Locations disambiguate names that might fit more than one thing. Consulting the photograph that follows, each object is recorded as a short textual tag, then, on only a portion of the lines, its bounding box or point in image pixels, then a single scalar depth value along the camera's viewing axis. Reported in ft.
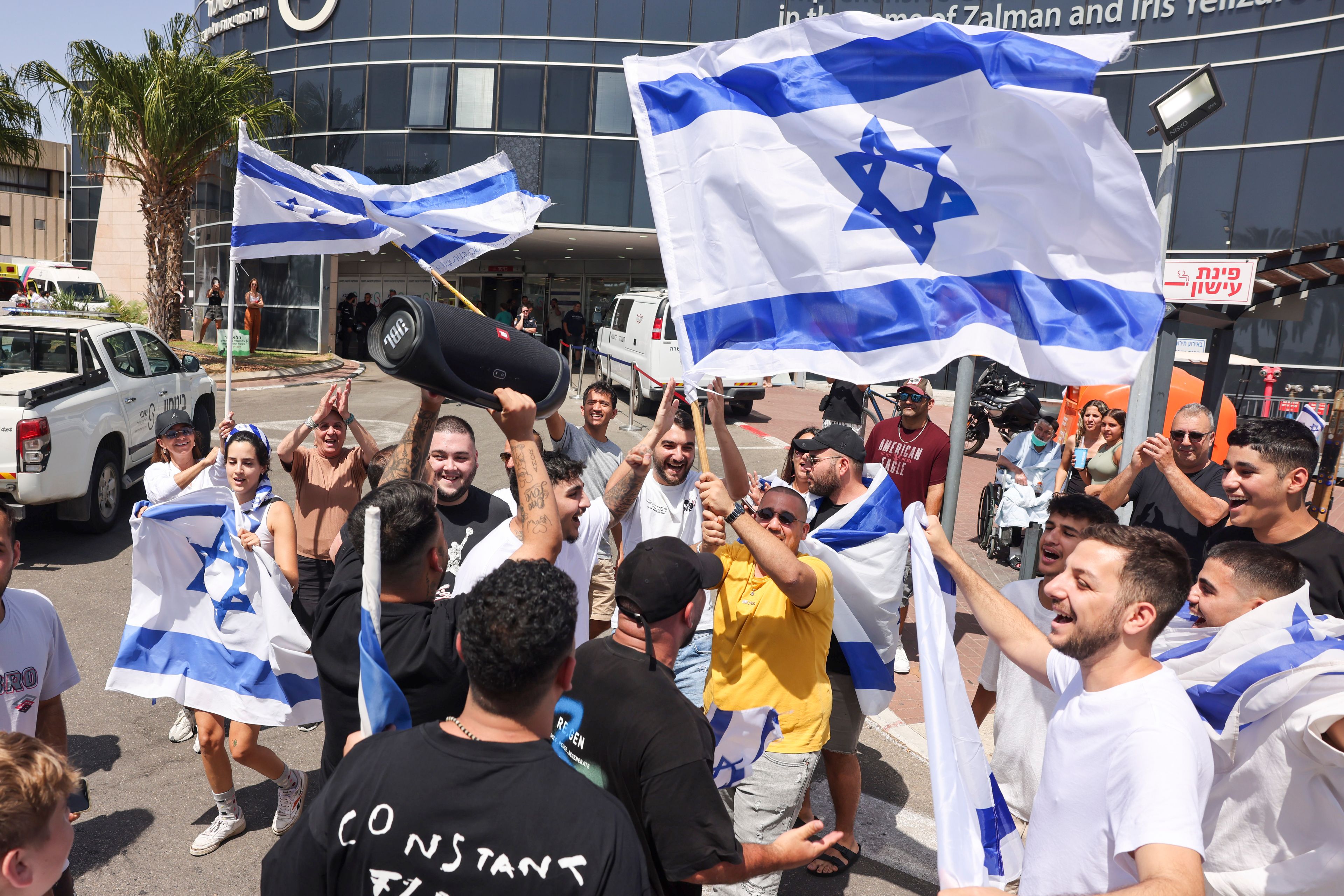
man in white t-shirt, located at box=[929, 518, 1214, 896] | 6.44
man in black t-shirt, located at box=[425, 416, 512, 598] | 13.88
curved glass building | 64.95
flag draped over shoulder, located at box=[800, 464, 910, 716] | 13.80
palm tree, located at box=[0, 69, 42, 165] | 68.39
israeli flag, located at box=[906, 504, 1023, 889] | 8.25
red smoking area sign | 19.01
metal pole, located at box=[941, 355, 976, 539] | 17.98
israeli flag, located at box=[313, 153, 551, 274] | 19.62
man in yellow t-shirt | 11.14
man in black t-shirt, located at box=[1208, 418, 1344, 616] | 12.08
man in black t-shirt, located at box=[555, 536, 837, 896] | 7.26
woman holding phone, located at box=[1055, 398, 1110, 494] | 22.82
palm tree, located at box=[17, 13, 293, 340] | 65.05
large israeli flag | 11.57
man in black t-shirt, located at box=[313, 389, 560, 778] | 8.47
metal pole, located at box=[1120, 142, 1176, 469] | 16.79
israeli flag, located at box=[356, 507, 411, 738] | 7.63
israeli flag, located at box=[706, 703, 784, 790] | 10.16
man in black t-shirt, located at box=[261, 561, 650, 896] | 5.73
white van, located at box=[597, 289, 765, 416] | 55.67
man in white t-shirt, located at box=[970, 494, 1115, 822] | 11.22
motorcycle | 49.75
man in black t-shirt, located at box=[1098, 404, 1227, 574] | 15.25
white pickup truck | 25.25
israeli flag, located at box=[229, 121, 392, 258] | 19.79
